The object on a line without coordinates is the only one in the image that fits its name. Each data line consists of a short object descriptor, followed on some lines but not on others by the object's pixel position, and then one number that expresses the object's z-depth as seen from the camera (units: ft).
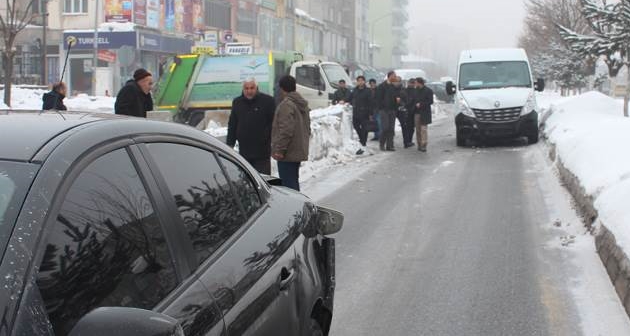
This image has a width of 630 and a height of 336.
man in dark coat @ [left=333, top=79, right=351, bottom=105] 66.54
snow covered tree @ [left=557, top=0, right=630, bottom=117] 61.05
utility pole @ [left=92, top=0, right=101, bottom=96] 117.39
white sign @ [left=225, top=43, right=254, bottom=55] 88.79
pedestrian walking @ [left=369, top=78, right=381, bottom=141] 61.56
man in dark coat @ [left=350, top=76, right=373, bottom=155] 60.34
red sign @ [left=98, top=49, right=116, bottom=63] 126.62
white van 60.03
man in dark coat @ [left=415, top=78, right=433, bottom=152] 58.23
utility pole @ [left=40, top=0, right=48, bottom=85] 123.25
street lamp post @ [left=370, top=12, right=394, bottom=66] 346.54
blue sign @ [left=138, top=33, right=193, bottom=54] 131.95
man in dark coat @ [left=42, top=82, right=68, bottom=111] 36.40
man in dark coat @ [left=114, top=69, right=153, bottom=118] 27.17
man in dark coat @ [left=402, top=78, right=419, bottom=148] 59.67
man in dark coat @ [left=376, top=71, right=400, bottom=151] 59.21
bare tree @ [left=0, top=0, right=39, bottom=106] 72.17
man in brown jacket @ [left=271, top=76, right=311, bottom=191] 28.27
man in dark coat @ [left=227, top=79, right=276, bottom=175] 28.09
